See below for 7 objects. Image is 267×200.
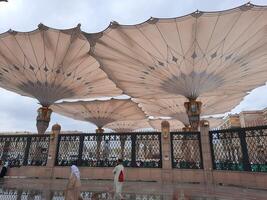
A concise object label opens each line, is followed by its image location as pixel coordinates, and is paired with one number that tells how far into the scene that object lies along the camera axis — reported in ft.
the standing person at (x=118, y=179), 23.08
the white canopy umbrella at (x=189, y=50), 42.80
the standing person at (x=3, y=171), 45.03
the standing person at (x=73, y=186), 20.94
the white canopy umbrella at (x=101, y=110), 101.86
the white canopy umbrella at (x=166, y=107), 99.96
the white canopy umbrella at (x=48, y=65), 53.62
